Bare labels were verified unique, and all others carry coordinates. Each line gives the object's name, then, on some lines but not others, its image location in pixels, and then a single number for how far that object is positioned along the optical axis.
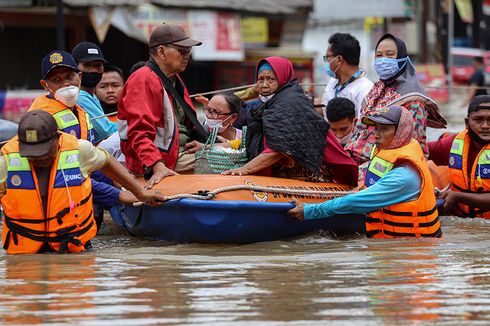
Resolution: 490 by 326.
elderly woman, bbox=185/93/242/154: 18.33
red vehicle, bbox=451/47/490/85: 68.19
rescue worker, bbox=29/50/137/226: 16.20
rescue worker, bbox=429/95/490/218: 18.64
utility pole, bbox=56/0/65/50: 34.47
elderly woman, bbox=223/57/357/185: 17.08
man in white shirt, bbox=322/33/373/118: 20.75
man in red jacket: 17.08
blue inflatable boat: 16.48
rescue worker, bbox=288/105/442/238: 15.61
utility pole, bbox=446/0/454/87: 58.22
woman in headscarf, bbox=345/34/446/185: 18.61
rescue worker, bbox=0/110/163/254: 14.47
